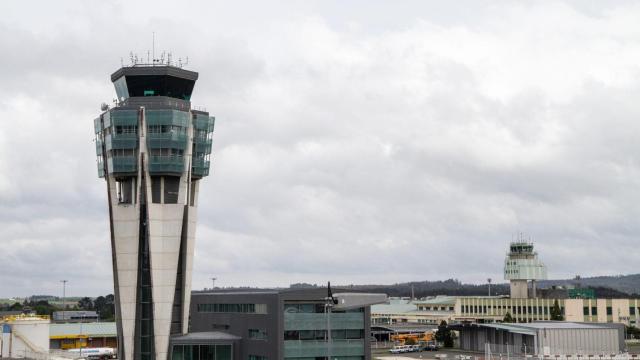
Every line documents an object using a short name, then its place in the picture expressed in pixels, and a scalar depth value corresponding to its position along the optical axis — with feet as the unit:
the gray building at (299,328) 299.79
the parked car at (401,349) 483.51
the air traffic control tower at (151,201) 345.31
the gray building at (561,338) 372.58
